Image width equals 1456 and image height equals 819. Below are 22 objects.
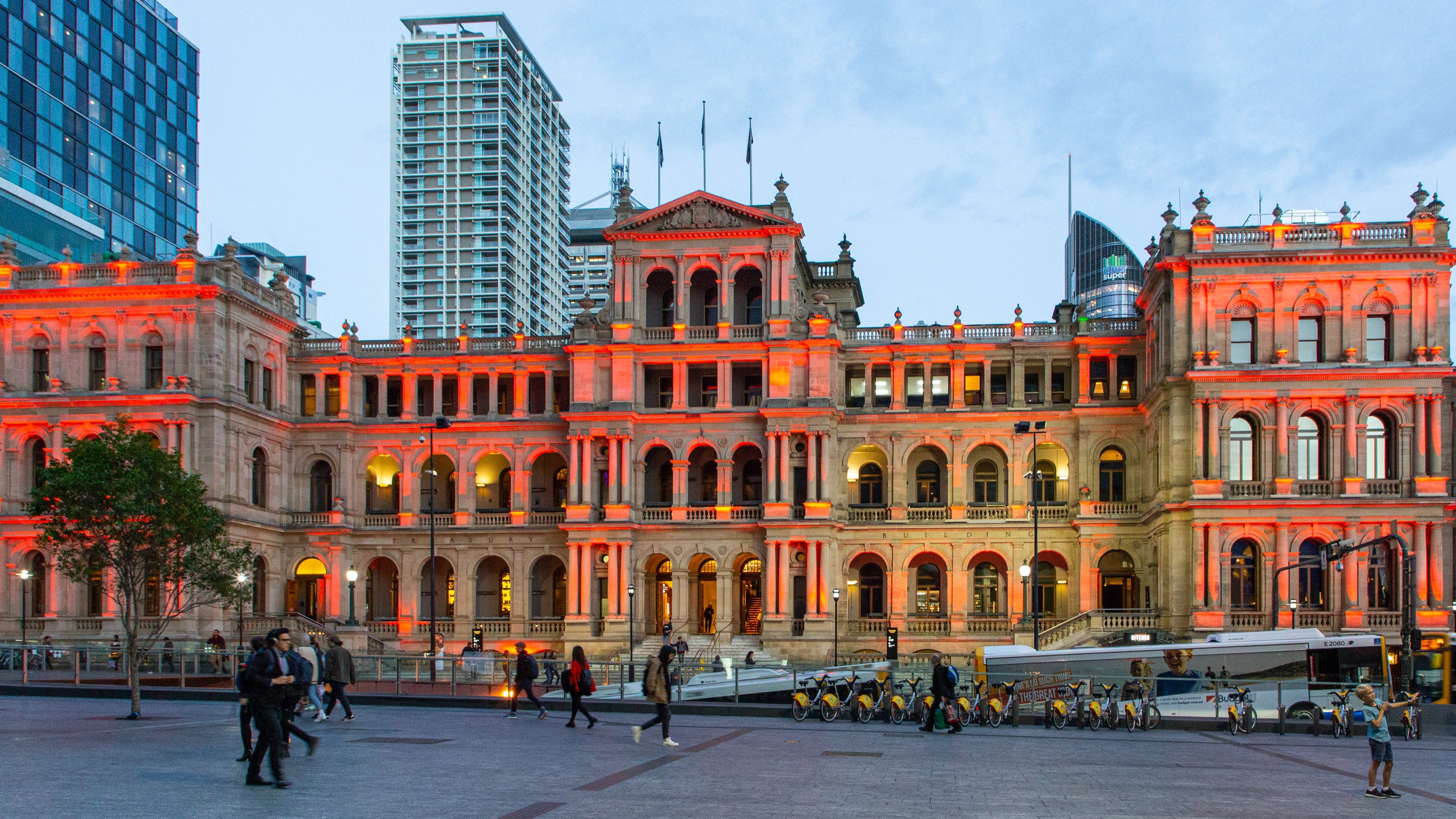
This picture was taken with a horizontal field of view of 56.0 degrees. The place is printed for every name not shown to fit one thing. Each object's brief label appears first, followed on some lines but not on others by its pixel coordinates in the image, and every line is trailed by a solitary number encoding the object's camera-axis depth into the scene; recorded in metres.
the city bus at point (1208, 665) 35.25
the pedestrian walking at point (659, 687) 25.52
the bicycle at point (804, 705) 34.00
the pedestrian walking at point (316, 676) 28.14
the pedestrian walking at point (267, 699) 18.52
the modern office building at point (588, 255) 191.12
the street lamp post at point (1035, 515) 46.22
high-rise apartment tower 155.12
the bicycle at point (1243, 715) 32.44
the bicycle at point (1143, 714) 32.91
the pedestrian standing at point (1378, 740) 20.56
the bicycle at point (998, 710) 33.25
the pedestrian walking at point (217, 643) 50.58
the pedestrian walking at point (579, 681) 29.58
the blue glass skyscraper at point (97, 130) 91.00
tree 37.09
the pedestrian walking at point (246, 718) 20.22
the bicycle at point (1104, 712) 32.81
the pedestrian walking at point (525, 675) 31.82
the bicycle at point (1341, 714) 32.34
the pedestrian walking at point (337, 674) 30.02
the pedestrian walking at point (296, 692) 21.48
